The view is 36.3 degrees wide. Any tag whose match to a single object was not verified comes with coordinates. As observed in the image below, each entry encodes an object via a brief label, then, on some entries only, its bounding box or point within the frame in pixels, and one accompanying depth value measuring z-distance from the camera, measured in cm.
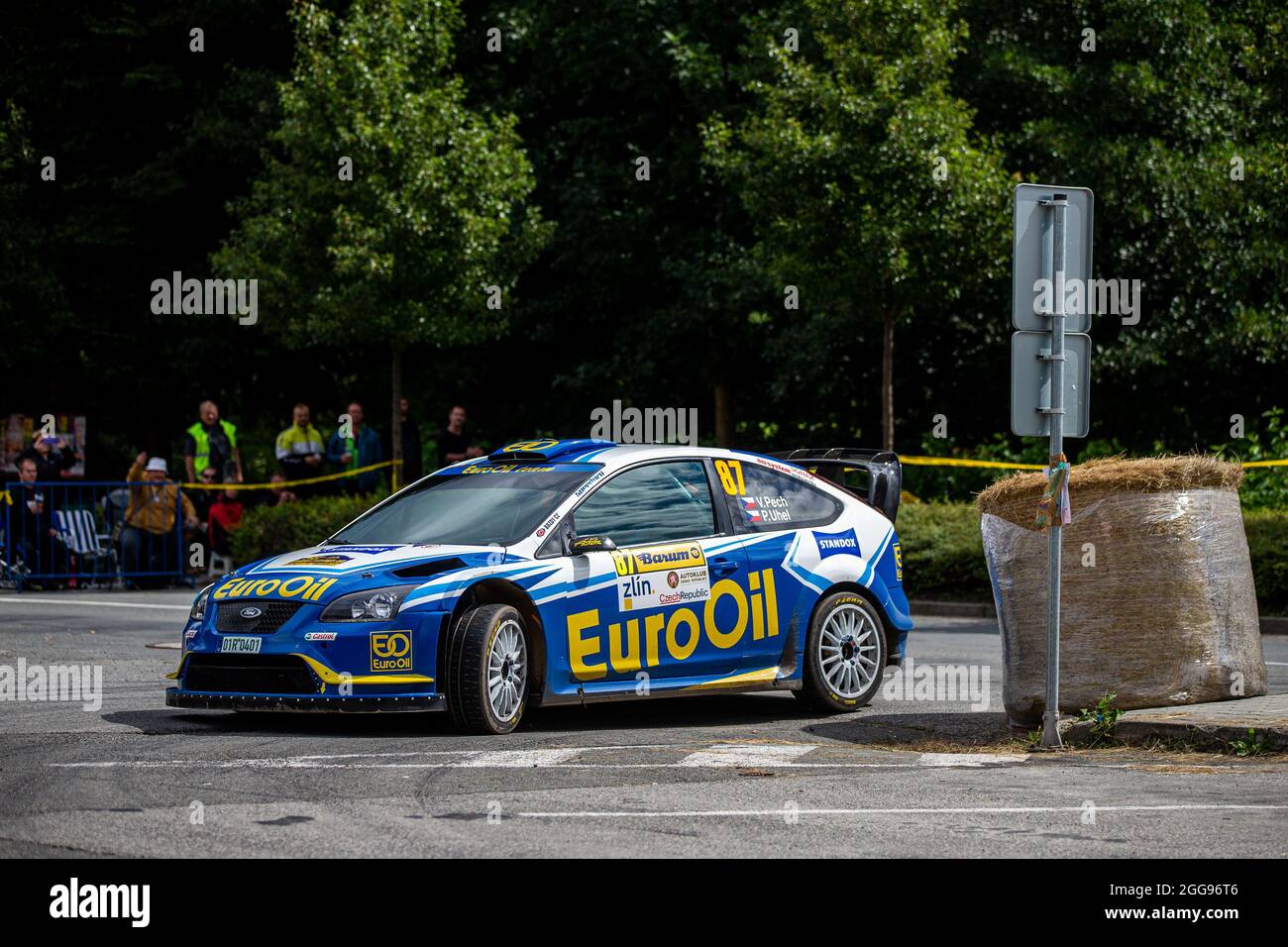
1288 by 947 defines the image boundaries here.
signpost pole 1009
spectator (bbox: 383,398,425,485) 2619
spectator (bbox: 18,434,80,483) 2398
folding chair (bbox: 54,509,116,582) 2314
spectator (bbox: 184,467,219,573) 2419
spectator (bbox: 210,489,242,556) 2459
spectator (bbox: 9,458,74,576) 2275
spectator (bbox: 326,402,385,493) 2580
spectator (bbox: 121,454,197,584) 2339
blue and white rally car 1020
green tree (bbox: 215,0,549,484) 2664
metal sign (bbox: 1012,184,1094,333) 1011
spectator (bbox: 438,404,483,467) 2462
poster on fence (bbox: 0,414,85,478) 3062
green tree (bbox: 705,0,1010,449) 2422
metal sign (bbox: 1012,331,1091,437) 1018
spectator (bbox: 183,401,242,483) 2462
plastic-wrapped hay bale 1023
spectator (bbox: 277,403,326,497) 2559
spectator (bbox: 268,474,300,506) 2530
